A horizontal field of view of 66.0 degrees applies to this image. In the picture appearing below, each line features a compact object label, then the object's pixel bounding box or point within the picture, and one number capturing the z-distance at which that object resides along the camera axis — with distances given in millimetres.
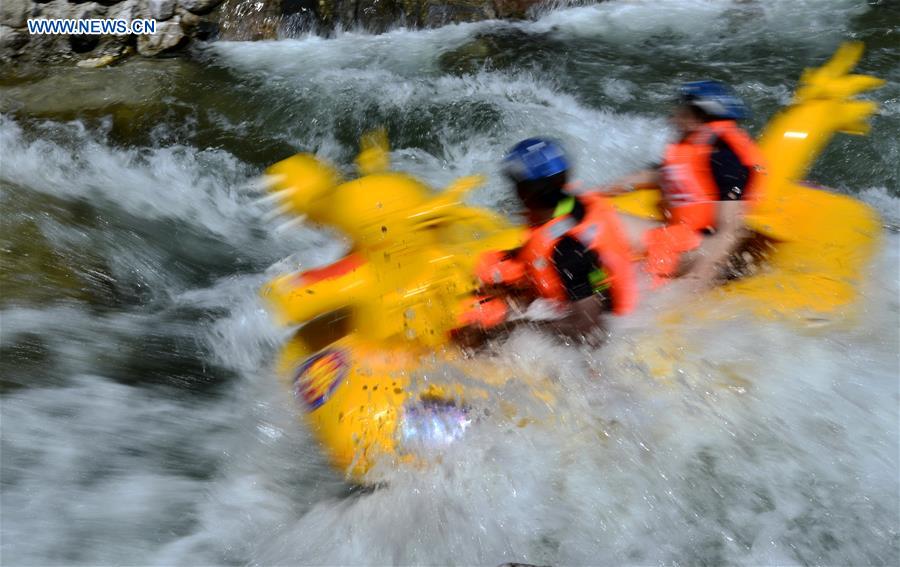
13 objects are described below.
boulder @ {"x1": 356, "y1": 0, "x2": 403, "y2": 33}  6699
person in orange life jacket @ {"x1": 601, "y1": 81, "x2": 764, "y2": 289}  2992
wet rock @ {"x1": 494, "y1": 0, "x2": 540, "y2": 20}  6668
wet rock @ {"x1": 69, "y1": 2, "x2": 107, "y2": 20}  6848
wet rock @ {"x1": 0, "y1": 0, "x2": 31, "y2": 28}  6781
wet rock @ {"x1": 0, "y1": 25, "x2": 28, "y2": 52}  6605
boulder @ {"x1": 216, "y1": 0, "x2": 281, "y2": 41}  6734
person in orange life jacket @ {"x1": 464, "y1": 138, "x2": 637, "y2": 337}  2502
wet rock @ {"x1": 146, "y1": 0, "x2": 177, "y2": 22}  6785
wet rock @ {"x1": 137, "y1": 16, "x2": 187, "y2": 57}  6594
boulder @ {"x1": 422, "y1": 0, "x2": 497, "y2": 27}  6609
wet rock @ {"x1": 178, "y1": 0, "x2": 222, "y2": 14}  6820
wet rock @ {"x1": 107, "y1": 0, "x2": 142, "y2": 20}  6801
